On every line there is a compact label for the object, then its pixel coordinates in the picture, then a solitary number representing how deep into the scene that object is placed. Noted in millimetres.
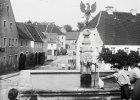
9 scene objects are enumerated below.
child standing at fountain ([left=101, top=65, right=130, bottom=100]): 8859
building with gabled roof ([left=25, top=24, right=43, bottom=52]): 64219
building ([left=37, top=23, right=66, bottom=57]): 95556
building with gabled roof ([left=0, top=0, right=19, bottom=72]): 42094
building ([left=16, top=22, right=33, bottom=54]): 53206
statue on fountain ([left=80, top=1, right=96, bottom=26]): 13328
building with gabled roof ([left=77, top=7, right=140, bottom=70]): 42406
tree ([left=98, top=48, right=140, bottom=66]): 25719
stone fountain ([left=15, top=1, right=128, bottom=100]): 8781
